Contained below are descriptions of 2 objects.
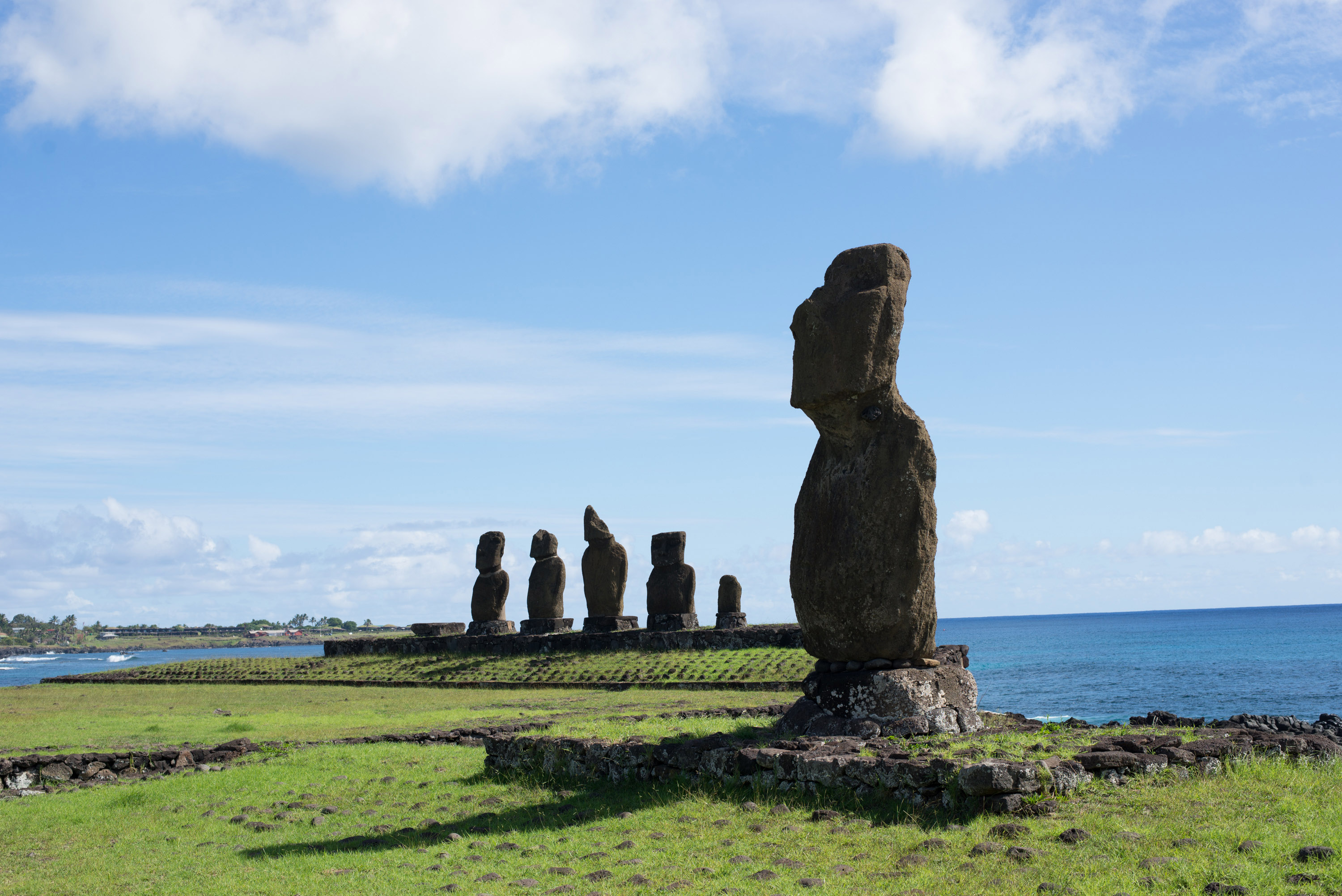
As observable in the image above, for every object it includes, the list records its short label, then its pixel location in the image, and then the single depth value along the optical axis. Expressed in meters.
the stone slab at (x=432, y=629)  42.59
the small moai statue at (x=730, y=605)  37.53
